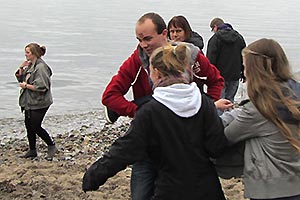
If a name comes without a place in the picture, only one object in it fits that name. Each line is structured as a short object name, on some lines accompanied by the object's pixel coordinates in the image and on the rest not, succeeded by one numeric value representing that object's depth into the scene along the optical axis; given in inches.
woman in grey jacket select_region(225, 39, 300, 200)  137.5
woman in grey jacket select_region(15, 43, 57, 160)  341.1
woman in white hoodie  140.1
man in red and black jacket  167.0
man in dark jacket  396.8
